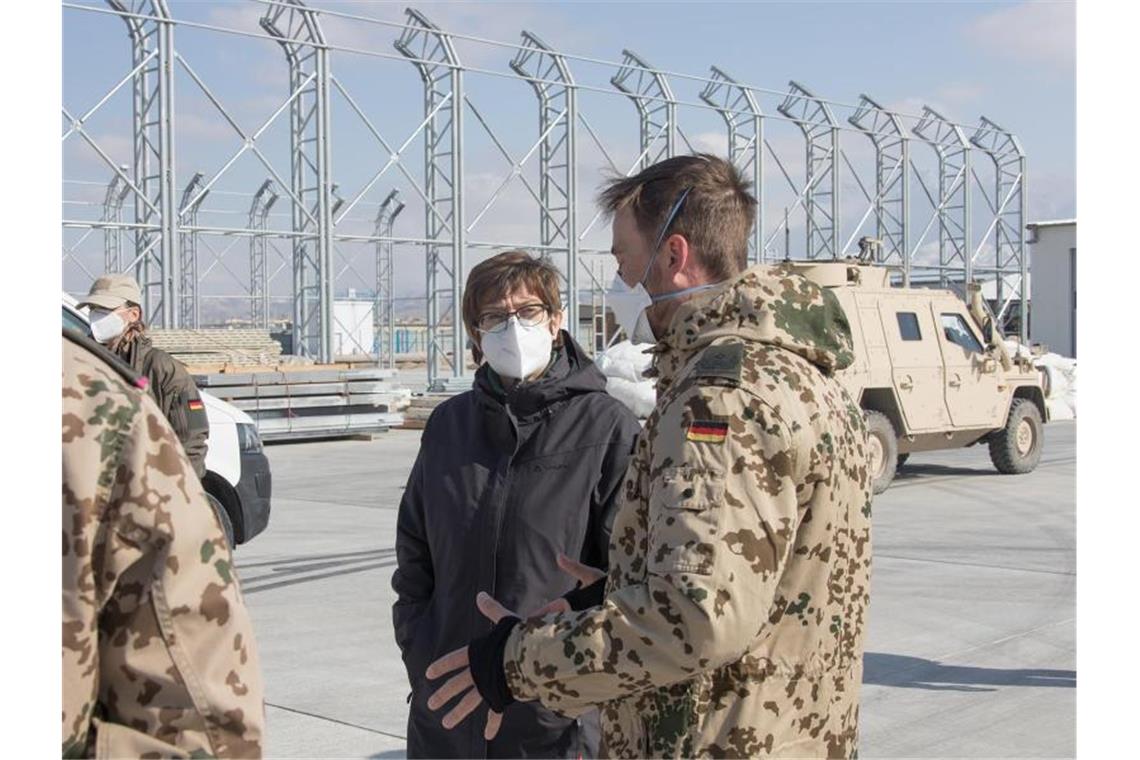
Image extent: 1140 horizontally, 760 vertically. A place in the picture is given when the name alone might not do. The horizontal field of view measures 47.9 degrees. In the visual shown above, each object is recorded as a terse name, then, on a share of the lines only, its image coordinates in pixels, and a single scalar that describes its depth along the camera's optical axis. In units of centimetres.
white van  834
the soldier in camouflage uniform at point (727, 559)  186
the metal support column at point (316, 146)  2033
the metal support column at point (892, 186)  3167
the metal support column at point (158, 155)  1845
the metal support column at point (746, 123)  2689
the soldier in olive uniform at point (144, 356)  629
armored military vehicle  1274
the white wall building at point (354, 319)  4034
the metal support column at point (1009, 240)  3431
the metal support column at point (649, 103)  2506
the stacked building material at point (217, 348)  1880
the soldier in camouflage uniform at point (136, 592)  130
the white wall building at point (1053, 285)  3816
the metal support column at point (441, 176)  2197
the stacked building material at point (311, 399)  1842
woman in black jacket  294
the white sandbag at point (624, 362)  1382
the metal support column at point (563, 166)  2375
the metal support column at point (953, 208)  3316
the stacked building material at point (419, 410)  2192
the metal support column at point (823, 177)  2948
